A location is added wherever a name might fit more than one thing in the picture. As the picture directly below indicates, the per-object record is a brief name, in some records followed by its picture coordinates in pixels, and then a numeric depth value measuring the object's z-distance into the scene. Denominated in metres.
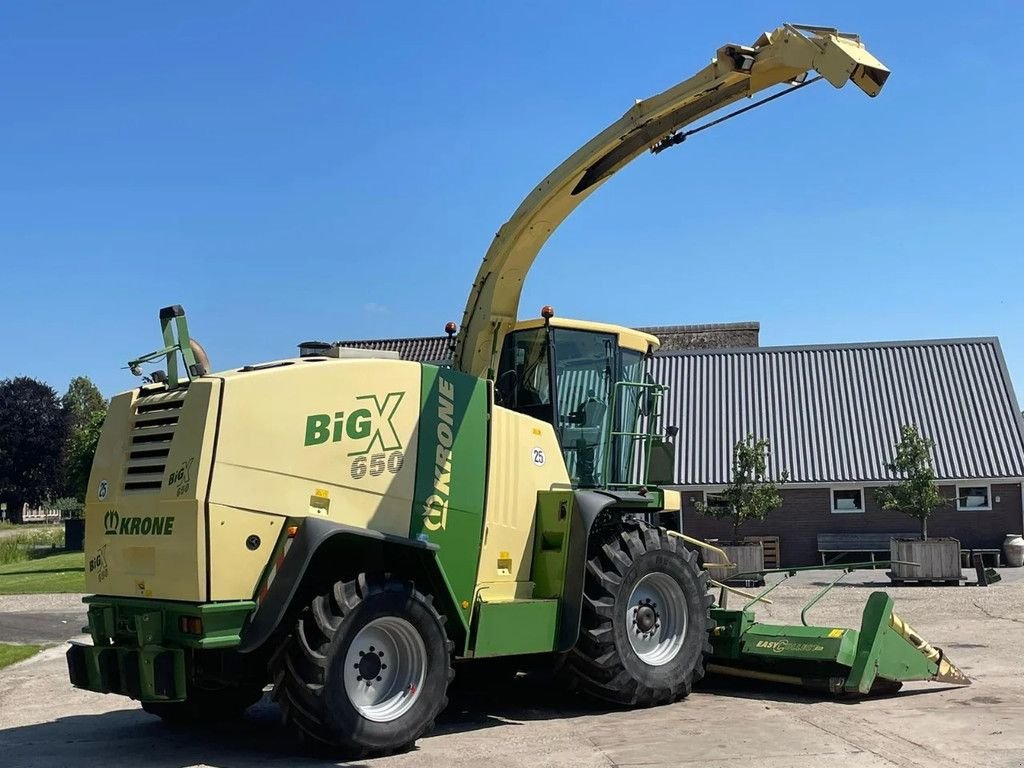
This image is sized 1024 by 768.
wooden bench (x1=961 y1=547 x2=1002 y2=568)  25.92
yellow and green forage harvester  6.90
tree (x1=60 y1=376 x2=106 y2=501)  33.22
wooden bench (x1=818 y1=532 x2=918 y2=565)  27.48
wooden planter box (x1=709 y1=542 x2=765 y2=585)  23.03
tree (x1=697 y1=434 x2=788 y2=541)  24.66
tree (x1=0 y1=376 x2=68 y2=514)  79.50
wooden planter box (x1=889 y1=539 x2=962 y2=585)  20.78
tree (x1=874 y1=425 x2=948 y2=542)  23.02
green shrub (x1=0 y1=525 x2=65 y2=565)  38.47
